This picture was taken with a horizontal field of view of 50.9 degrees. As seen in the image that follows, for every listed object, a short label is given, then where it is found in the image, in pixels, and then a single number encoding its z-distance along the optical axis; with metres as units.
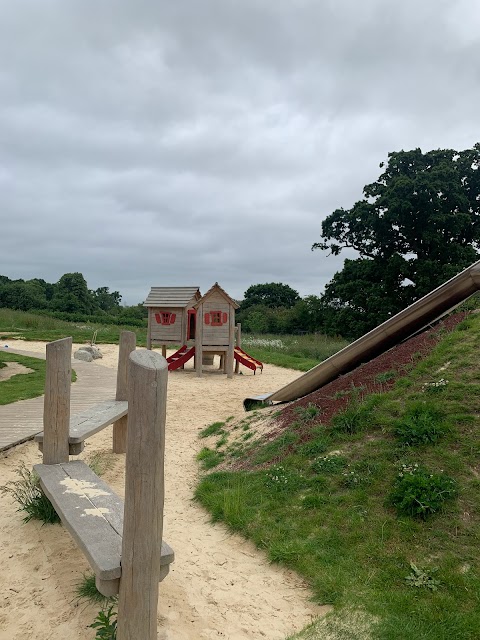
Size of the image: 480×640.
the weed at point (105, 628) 2.71
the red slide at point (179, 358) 15.21
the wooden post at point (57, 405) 4.43
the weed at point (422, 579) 3.21
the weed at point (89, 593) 3.21
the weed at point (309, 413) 5.99
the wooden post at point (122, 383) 6.29
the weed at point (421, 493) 3.82
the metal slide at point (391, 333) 6.57
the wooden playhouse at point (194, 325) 14.39
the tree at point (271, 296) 52.16
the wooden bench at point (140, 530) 2.55
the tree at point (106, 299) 60.75
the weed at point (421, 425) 4.52
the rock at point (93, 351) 18.47
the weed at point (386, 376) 5.82
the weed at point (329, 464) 4.66
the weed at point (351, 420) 5.14
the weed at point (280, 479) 4.70
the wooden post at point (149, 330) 15.99
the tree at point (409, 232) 24.33
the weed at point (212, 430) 7.55
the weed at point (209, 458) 6.08
